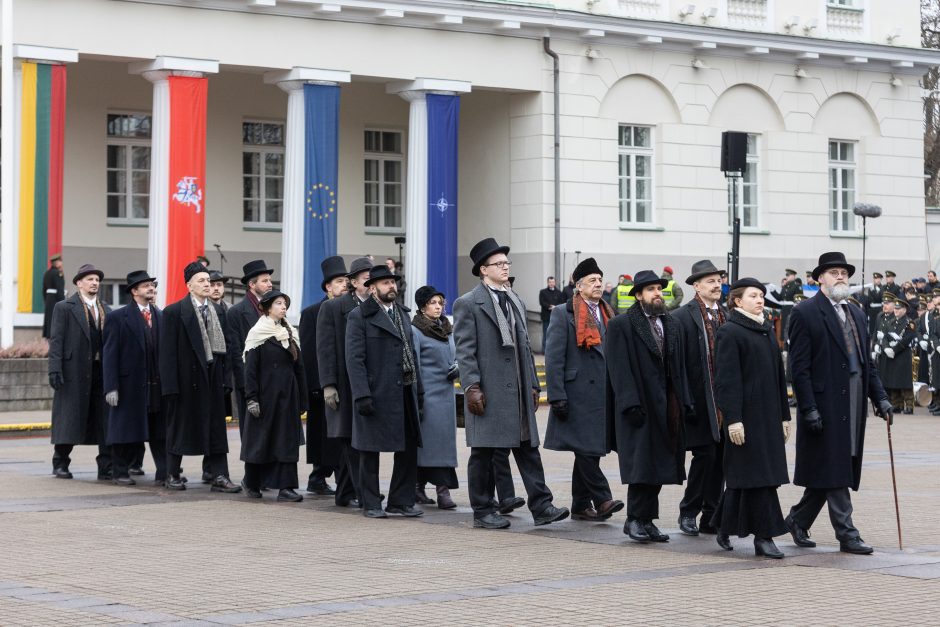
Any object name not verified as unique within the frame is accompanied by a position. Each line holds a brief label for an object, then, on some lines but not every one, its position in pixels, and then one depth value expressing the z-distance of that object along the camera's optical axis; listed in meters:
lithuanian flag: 30.05
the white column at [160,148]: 31.67
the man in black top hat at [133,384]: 16.59
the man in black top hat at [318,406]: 15.29
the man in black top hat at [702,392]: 12.62
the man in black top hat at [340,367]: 14.23
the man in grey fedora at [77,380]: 17.17
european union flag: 33.16
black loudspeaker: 23.12
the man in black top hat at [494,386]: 13.10
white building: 33.28
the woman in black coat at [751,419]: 11.43
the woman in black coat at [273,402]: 15.05
